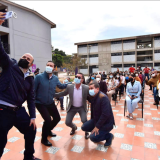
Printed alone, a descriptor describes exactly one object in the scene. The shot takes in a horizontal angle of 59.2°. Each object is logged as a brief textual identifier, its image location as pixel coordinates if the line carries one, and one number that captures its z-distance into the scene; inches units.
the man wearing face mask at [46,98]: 118.0
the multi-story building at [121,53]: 1286.9
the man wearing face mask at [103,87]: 210.1
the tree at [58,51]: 2907.2
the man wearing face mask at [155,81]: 259.3
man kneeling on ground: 111.9
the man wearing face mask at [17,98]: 74.2
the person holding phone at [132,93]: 194.9
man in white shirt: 138.4
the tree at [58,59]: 2495.1
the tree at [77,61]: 1400.1
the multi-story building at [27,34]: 572.7
